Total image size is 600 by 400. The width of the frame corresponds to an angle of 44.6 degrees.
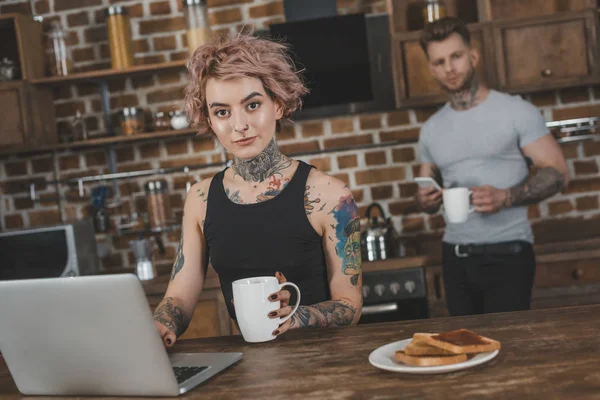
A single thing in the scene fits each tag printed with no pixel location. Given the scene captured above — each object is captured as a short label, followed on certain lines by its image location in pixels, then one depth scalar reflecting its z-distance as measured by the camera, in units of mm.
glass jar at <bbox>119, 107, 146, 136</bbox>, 3393
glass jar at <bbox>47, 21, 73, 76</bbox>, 3443
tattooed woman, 1681
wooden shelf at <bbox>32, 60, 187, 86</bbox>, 3324
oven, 2967
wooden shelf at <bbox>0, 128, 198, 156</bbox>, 3322
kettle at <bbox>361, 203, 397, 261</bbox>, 3037
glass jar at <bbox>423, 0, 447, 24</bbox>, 3178
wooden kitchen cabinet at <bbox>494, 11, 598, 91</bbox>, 3121
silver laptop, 1077
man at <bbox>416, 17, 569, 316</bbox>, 2480
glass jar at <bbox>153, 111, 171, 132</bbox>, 3418
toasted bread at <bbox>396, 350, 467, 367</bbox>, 1099
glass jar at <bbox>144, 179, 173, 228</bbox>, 3410
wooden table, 1012
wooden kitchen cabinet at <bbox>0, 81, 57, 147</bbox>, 3373
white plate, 1083
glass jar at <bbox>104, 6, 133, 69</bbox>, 3354
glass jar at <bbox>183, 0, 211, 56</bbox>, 3268
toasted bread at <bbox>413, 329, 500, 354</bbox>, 1109
